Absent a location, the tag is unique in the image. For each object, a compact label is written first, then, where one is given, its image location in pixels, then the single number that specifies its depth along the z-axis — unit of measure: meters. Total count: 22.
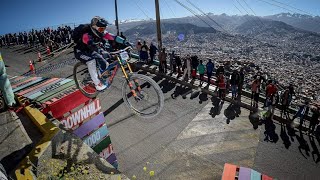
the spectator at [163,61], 19.66
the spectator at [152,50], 21.12
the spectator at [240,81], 15.40
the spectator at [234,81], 15.40
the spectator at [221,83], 15.61
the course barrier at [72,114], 7.18
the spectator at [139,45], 21.91
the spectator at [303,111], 12.80
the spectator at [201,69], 17.64
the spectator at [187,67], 18.41
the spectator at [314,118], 12.30
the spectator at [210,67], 17.22
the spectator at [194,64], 18.34
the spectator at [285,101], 14.00
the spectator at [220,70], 16.48
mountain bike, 6.33
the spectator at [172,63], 19.72
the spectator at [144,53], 21.02
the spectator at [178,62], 19.34
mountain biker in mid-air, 6.23
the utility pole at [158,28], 18.65
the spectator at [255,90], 14.70
